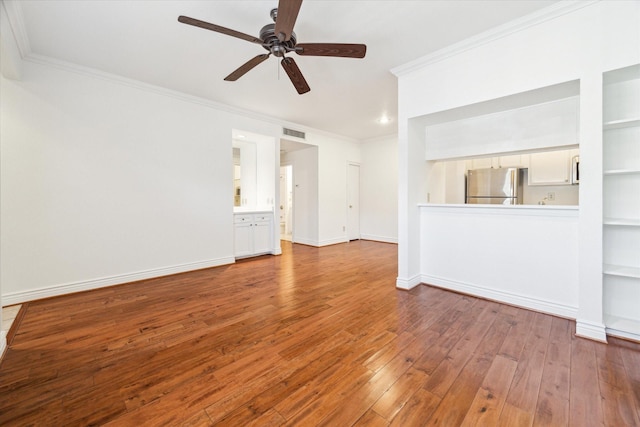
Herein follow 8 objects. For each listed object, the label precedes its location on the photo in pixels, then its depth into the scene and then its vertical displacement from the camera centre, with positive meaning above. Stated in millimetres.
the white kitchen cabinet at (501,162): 5012 +1000
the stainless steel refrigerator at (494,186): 5035 +506
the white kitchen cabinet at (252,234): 4898 -459
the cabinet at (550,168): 4473 +771
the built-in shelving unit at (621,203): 2135 +72
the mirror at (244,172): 5555 +833
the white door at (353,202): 7078 +249
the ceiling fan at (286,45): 1779 +1375
